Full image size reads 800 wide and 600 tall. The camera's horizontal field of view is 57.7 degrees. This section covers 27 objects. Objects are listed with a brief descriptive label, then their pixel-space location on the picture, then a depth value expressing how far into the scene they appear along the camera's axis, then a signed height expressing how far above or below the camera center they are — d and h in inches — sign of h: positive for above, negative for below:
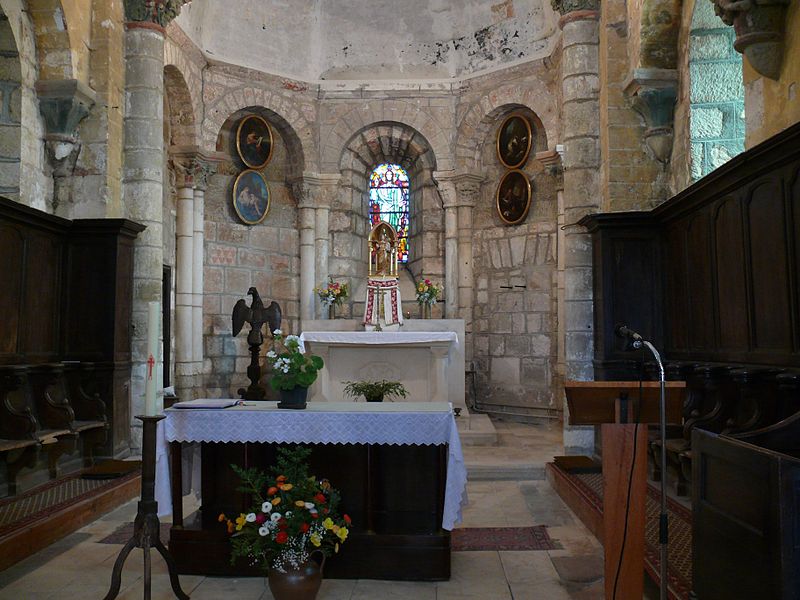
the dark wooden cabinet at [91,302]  302.8 +15.2
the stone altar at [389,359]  384.2 -13.3
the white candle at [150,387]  133.7 -9.5
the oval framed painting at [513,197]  472.4 +90.3
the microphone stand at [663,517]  125.6 -33.0
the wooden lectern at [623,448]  132.3 -21.1
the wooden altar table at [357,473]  175.2 -34.8
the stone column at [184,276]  442.3 +37.4
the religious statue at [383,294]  423.5 +24.0
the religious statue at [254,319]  414.0 +9.7
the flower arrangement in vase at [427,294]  455.5 +25.3
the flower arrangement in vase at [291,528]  151.9 -41.4
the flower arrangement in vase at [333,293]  465.1 +27.0
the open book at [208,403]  186.4 -17.5
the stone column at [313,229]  497.7 +73.9
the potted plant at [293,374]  183.8 -9.7
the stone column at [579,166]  338.3 +79.8
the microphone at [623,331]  139.0 +0.3
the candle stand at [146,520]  150.7 -38.3
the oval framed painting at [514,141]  474.9 +128.1
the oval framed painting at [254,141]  482.1 +130.8
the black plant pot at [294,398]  185.0 -15.9
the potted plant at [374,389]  235.4 -17.9
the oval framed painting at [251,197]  483.2 +93.8
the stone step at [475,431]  363.6 -49.5
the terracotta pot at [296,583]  151.3 -51.6
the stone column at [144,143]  336.8 +90.5
